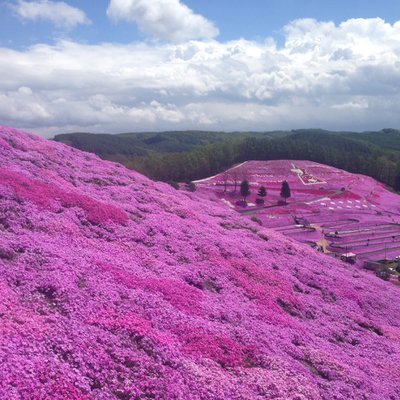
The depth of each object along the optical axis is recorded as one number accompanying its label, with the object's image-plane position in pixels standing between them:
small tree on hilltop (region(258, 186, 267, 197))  119.19
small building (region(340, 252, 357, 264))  59.31
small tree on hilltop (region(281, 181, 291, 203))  116.88
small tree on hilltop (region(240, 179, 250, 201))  115.88
